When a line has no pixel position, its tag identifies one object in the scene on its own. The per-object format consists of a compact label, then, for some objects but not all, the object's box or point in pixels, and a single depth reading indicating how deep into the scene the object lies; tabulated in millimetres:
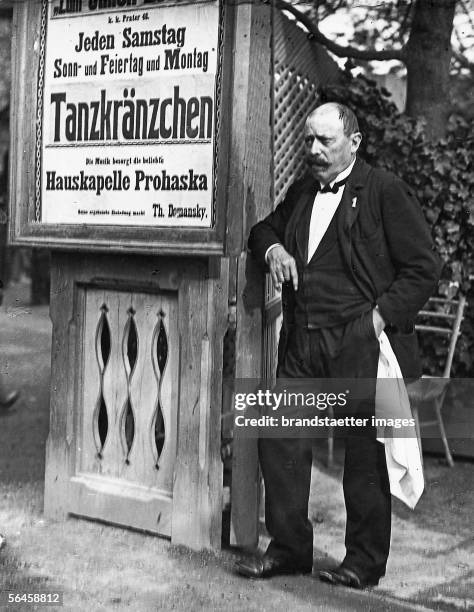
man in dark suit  4133
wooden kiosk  4574
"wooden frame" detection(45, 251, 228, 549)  4727
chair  6184
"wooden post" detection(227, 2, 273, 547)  4488
